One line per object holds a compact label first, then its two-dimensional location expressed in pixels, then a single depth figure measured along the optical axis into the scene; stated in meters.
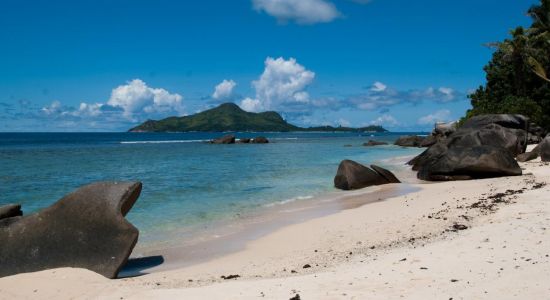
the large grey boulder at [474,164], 19.77
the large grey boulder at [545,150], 24.68
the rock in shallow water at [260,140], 87.06
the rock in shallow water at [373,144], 71.99
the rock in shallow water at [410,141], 64.78
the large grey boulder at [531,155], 25.91
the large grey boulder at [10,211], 9.47
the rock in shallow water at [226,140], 85.06
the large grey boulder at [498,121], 29.80
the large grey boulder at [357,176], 20.31
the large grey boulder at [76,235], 8.52
